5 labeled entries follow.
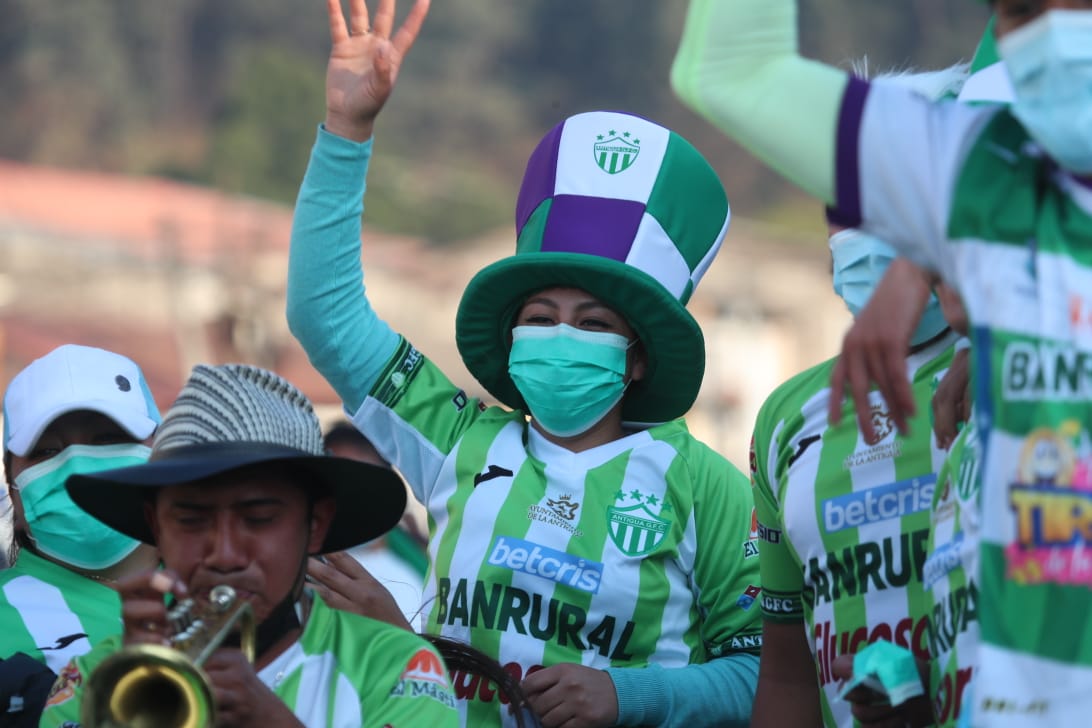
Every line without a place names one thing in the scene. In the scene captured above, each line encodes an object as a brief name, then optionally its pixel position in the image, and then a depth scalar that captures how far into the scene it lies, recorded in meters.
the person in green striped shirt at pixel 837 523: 7.27
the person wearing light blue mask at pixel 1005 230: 5.29
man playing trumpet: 6.76
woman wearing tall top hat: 8.37
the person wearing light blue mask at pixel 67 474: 9.01
